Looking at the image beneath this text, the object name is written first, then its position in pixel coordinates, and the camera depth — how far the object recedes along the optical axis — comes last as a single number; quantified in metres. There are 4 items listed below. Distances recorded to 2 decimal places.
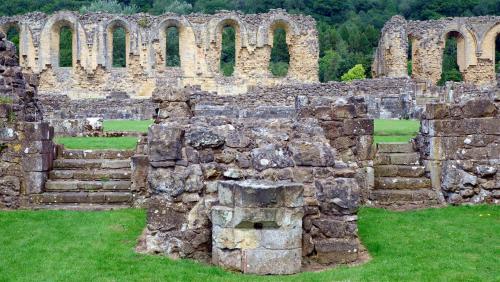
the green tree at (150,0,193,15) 56.16
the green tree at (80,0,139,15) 54.46
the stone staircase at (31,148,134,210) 10.65
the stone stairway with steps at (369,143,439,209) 10.55
